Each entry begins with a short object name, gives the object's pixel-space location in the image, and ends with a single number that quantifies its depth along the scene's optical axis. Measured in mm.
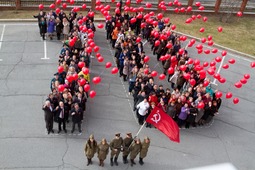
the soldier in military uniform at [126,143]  9867
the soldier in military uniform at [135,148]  9867
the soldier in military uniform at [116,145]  9766
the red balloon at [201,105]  11711
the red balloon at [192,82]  12891
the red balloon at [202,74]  13023
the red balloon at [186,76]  13117
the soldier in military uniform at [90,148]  9555
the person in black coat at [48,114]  10500
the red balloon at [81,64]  12742
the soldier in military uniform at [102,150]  9609
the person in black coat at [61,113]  10718
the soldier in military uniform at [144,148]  9922
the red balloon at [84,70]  12312
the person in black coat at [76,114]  10742
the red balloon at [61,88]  11102
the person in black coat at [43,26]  16416
